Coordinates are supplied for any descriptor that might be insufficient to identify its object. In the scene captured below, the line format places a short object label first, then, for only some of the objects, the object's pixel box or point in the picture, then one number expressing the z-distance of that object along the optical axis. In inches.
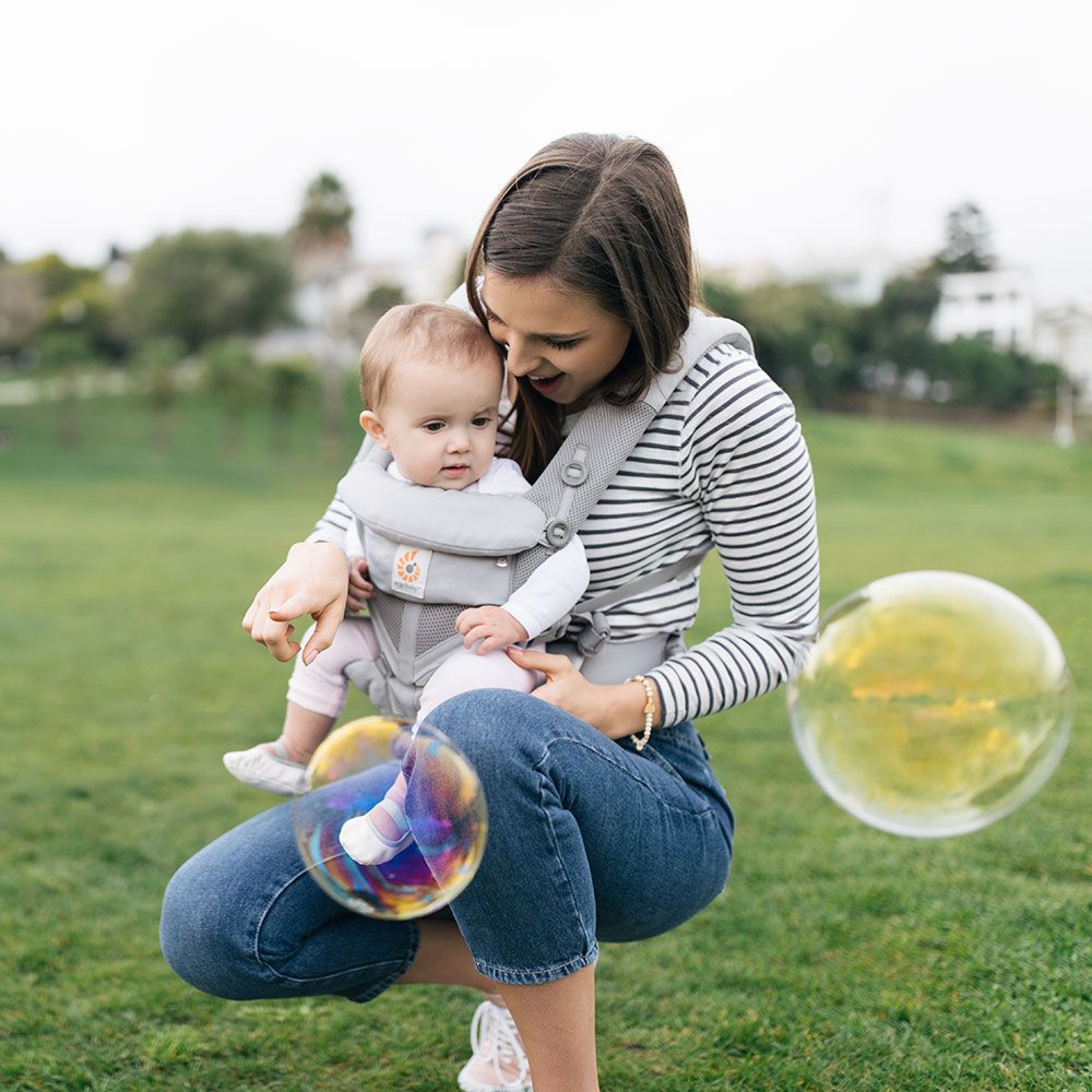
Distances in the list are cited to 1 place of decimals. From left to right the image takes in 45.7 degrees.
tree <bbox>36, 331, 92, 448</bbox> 1584.6
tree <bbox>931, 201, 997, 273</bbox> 2301.9
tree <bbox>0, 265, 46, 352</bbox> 2245.3
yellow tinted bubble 87.8
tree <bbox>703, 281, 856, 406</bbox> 1844.2
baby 83.0
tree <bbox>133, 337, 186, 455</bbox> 1534.2
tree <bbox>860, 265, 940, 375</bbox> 1717.5
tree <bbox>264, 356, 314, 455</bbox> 1626.5
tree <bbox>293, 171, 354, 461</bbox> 1684.3
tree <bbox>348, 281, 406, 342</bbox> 2212.1
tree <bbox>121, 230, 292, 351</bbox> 2298.2
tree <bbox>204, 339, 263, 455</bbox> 1608.0
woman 76.1
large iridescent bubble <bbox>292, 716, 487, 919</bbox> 75.9
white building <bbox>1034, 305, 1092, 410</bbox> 1353.3
